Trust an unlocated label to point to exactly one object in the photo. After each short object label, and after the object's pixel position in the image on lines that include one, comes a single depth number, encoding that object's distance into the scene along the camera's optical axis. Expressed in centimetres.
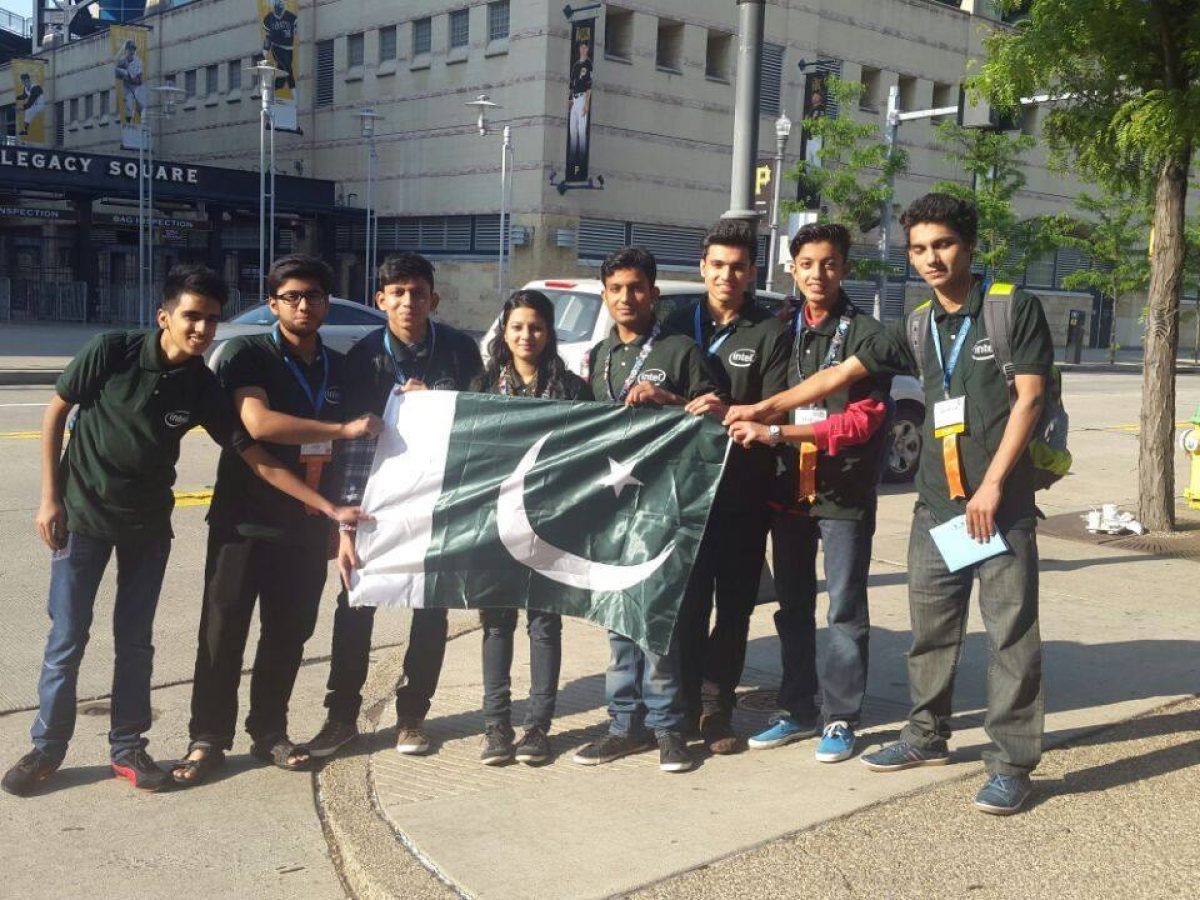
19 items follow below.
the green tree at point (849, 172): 3059
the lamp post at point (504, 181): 3444
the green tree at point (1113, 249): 3834
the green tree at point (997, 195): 3375
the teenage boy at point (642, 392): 488
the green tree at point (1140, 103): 929
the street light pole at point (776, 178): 2564
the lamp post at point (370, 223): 3822
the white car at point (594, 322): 1111
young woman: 494
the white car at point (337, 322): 1627
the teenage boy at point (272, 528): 475
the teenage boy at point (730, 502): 505
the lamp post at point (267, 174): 3209
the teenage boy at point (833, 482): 494
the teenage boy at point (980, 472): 441
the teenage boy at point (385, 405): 500
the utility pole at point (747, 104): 843
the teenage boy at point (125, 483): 453
